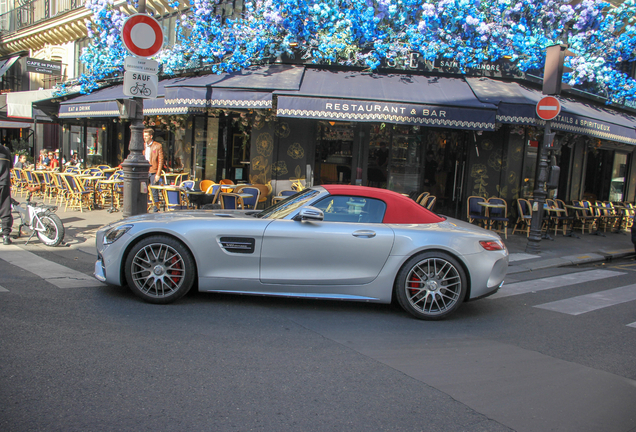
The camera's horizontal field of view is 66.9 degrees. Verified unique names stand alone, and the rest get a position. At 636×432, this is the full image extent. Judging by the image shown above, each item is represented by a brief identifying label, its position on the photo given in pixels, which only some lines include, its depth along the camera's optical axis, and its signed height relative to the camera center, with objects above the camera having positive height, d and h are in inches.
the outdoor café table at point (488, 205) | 438.3 -25.4
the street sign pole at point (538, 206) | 371.6 -20.1
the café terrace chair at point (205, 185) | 461.1 -24.4
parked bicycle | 304.3 -47.6
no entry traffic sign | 356.2 +54.5
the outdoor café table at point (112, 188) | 441.5 -34.3
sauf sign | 250.8 +37.3
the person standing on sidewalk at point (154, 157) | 440.1 -0.7
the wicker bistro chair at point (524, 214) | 475.5 -34.4
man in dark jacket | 300.4 -30.1
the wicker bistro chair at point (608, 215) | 566.9 -34.7
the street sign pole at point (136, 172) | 264.5 -9.2
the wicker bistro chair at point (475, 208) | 466.0 -31.0
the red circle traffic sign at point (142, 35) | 245.3 +62.0
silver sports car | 192.2 -37.4
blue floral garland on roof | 451.2 +134.2
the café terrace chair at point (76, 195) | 450.1 -41.9
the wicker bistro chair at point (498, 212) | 475.9 -33.8
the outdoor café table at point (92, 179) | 453.5 -27.4
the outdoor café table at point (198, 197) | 403.0 -32.4
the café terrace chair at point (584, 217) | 536.7 -37.1
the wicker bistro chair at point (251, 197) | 412.2 -29.6
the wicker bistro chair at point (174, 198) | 390.3 -32.8
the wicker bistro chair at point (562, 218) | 500.4 -37.1
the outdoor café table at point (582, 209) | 520.7 -28.4
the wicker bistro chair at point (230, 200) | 393.7 -32.8
